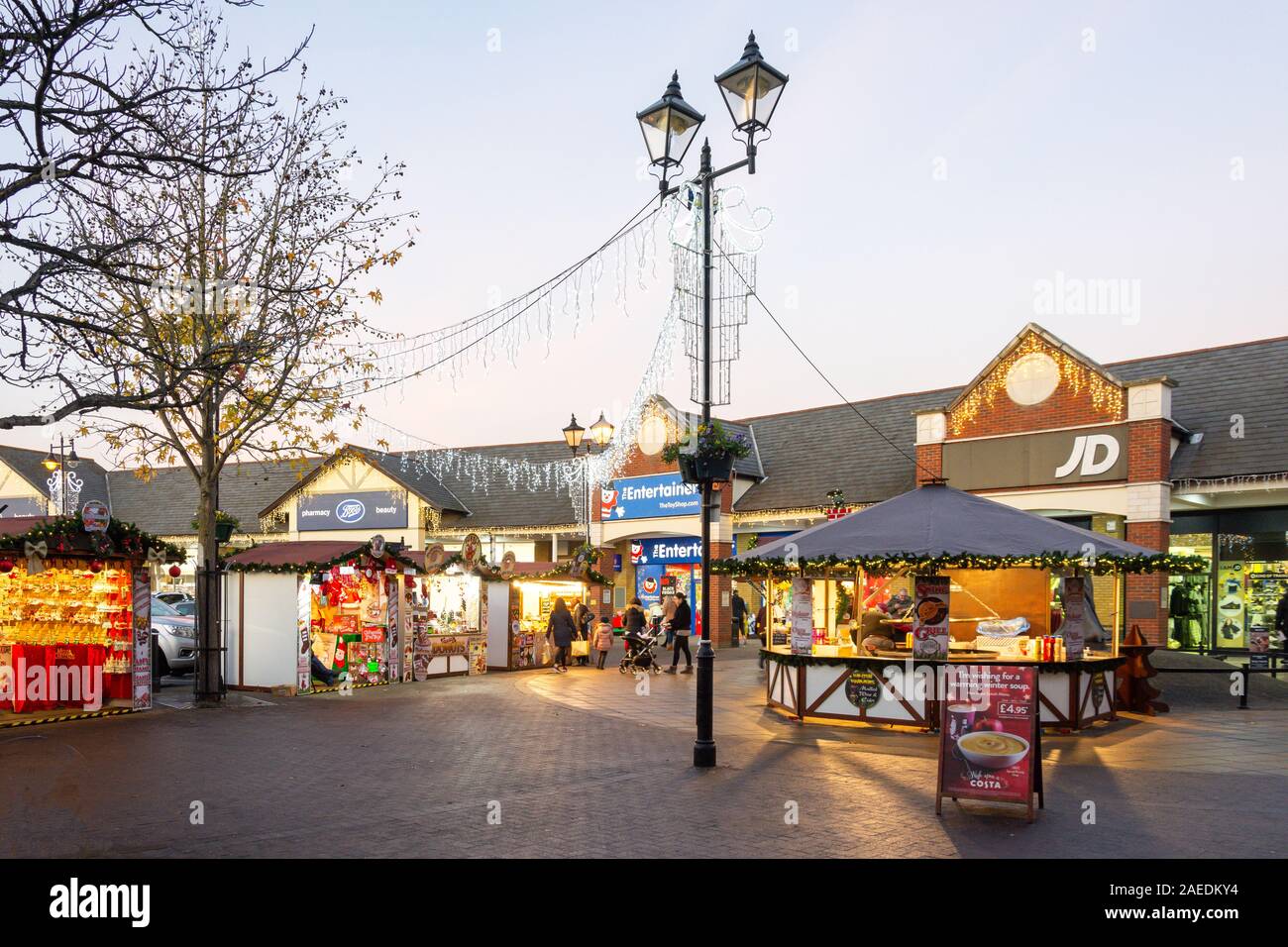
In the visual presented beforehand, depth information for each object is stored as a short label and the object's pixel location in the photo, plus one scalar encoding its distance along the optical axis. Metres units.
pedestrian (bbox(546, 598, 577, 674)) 21.34
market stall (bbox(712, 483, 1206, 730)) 13.14
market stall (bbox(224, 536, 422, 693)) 17.20
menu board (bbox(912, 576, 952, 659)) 13.16
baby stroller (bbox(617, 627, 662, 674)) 21.22
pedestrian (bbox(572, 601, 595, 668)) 23.48
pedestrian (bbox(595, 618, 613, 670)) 22.27
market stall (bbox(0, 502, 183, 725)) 13.79
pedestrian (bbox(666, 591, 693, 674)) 21.33
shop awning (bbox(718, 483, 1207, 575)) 13.20
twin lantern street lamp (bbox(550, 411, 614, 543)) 21.69
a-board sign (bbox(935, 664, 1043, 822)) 8.10
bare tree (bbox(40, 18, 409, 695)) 15.17
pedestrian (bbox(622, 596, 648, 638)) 21.31
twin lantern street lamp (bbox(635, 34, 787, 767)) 10.12
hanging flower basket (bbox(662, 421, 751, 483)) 10.88
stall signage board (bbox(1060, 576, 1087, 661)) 13.80
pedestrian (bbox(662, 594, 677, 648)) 22.22
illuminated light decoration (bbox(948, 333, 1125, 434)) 20.30
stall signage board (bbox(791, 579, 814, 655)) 14.09
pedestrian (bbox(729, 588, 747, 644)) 28.03
